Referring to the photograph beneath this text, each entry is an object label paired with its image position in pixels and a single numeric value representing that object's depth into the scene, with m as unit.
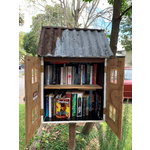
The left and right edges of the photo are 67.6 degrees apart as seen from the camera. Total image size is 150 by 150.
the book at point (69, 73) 1.71
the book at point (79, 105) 1.60
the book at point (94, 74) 1.75
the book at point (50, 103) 1.58
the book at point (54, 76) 1.70
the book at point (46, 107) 1.57
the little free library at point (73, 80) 1.13
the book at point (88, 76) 1.76
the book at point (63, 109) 1.57
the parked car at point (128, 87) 4.14
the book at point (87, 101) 1.67
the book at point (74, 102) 1.61
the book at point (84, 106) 1.63
